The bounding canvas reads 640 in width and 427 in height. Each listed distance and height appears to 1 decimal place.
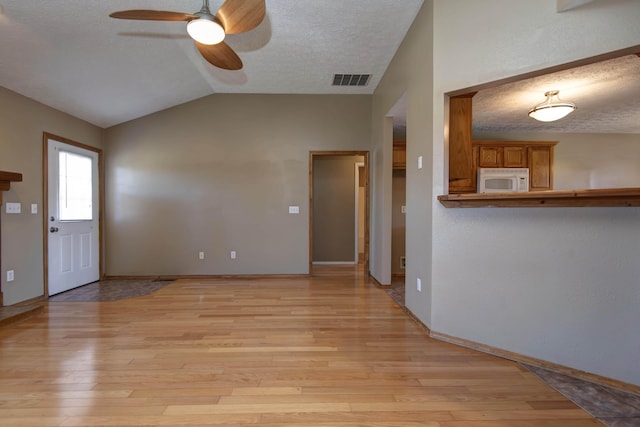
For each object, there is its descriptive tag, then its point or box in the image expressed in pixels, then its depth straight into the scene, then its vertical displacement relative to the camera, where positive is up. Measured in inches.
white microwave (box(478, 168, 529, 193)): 188.9 +20.8
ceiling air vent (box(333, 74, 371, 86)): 164.4 +76.7
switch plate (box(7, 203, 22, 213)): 127.6 +2.2
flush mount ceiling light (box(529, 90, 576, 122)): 137.2 +49.0
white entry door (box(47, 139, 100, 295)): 150.6 -2.8
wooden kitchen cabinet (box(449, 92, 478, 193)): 99.7 +25.7
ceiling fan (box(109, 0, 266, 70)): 78.2 +54.3
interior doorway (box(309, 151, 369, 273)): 244.8 +0.4
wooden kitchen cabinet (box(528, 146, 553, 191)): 194.9 +29.4
